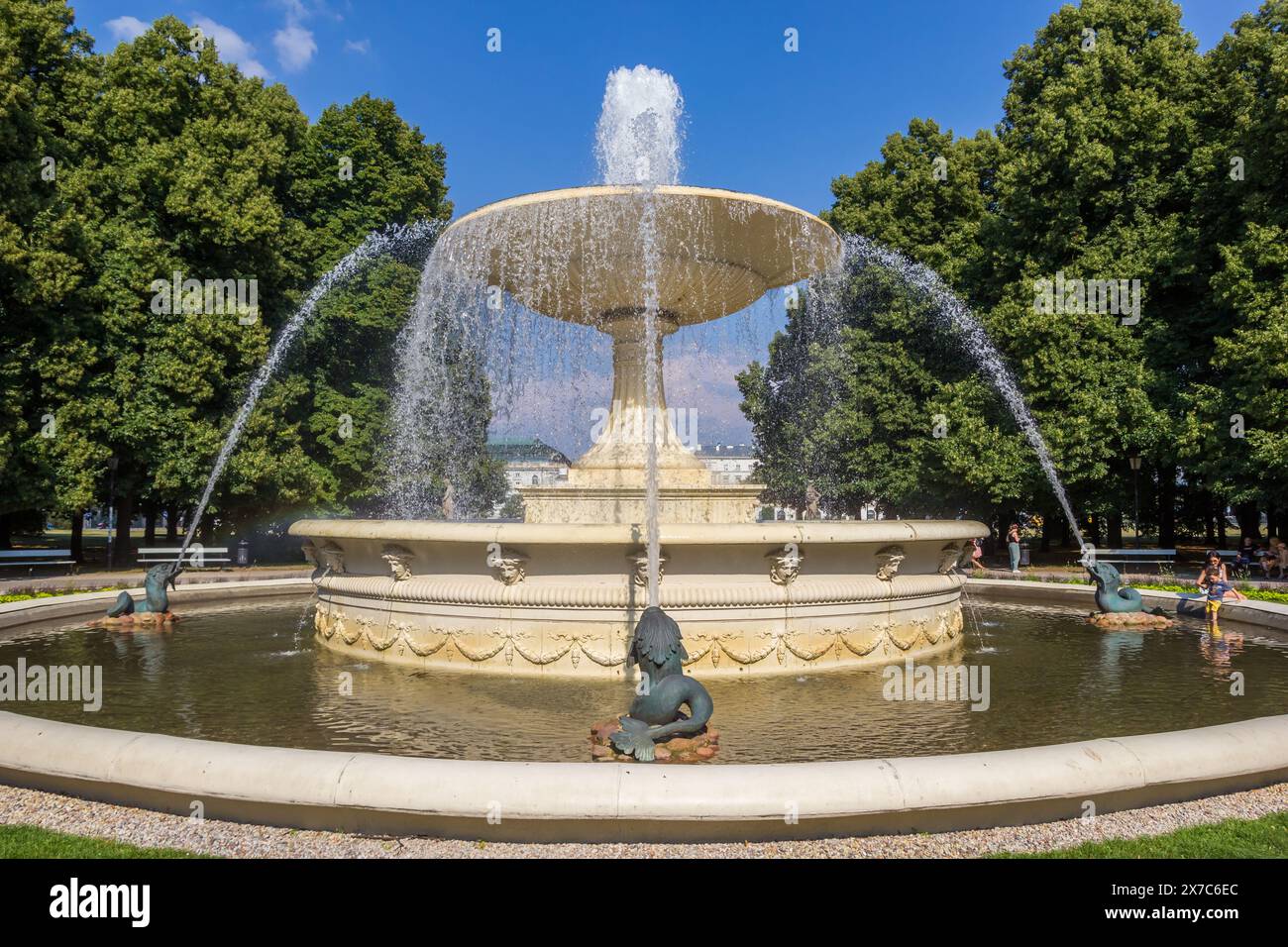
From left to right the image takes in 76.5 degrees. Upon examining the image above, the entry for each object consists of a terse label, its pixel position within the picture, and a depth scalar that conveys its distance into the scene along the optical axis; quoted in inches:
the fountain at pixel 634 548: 321.7
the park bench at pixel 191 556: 836.0
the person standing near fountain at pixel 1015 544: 797.9
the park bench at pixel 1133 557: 855.1
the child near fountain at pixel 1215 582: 449.4
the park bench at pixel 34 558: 851.4
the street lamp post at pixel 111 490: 835.4
